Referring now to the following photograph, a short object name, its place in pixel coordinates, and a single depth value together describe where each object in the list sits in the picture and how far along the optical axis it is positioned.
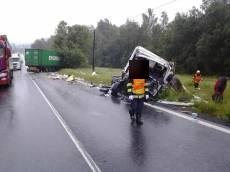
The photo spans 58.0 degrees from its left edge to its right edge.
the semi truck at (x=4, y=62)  13.17
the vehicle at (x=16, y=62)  30.11
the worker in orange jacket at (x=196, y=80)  12.87
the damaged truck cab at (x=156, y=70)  9.58
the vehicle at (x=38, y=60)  29.97
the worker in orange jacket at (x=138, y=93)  5.99
